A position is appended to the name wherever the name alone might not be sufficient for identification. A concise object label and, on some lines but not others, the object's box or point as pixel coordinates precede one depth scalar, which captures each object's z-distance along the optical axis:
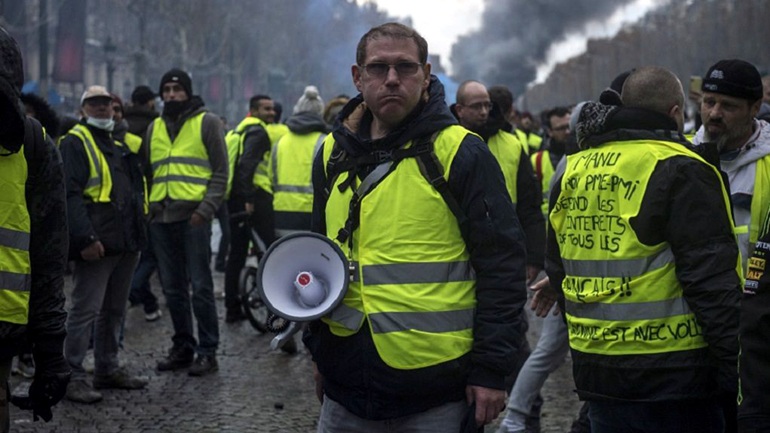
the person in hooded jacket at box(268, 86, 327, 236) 8.20
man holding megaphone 3.26
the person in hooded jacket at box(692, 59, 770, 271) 4.13
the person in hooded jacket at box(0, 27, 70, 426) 3.41
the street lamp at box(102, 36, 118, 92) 26.27
